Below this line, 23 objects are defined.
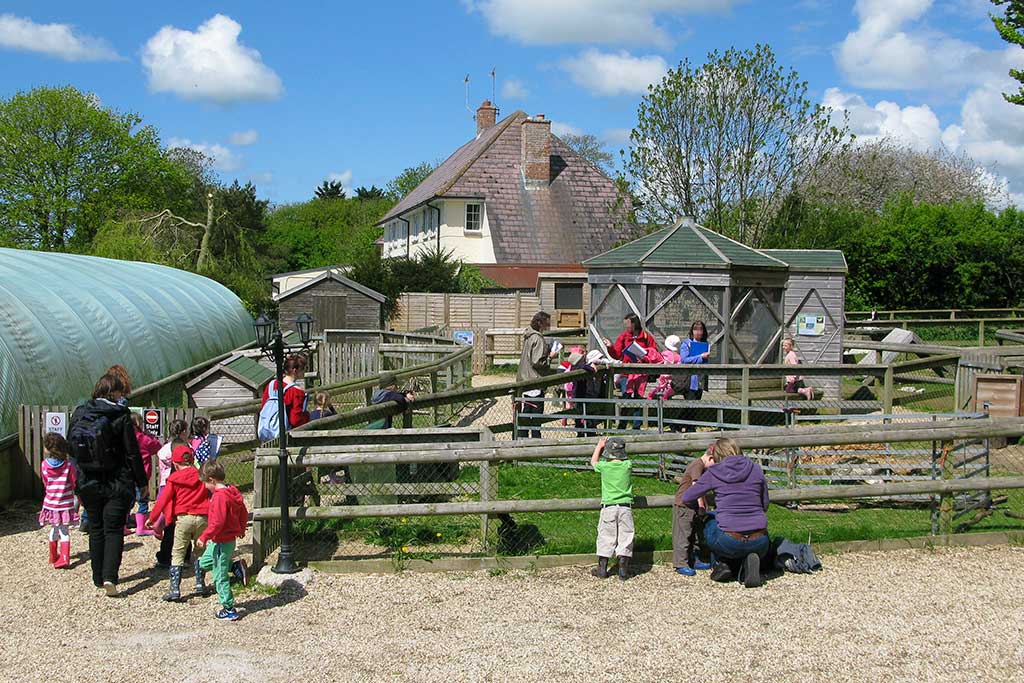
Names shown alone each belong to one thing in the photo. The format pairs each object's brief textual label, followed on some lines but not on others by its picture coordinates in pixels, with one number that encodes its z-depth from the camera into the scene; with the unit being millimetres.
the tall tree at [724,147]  31750
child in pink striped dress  8469
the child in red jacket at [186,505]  7637
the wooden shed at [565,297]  32812
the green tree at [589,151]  87688
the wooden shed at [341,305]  32375
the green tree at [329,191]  102000
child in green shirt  7895
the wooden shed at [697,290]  16625
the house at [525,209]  42625
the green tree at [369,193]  103938
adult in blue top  13727
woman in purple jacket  7660
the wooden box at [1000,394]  14117
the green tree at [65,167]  50188
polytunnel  12312
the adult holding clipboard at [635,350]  13742
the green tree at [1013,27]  28875
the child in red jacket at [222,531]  7105
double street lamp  7785
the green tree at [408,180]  98000
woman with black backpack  7766
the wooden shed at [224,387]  13484
